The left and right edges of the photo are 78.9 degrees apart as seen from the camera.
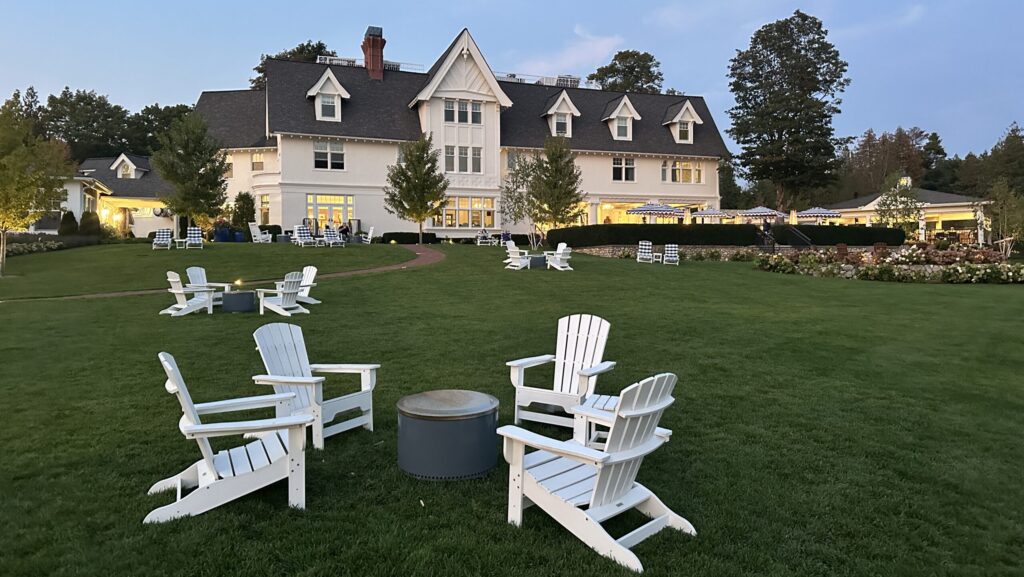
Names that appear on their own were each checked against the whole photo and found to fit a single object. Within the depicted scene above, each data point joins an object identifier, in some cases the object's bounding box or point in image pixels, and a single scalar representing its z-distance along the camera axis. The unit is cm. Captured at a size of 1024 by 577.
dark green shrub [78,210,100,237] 2957
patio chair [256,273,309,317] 1205
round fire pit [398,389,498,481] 424
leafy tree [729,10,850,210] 4844
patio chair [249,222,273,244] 2978
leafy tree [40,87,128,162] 6288
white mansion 3425
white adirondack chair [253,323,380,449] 481
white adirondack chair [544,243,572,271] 2023
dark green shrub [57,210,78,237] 2890
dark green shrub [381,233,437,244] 3366
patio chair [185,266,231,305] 1227
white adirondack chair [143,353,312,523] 365
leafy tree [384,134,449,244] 2850
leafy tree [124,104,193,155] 6266
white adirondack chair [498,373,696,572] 334
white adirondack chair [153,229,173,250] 2434
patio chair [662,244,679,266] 2375
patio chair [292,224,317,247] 2580
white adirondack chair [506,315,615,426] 542
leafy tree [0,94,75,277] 1972
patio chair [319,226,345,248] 2570
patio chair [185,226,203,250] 2444
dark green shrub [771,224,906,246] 3173
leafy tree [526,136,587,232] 2862
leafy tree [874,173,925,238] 4025
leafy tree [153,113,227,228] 2658
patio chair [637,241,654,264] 2378
